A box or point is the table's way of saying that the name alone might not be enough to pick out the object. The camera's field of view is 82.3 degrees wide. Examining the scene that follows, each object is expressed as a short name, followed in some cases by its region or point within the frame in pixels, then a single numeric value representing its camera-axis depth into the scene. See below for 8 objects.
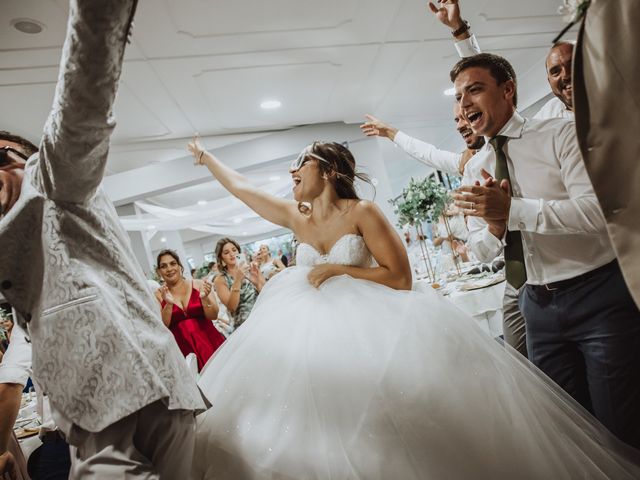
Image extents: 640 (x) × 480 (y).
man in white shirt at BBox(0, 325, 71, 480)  1.59
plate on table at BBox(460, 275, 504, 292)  3.35
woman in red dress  3.25
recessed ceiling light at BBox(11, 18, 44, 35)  2.99
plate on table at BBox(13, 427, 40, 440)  2.62
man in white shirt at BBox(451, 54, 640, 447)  1.23
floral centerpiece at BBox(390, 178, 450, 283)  4.22
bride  1.03
